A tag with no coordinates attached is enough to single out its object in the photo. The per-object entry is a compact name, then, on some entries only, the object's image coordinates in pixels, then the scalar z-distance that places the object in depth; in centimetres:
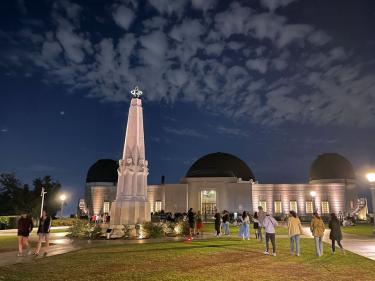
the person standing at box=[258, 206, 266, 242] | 1628
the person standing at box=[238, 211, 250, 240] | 1971
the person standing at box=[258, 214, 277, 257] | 1329
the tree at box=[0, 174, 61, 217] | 4881
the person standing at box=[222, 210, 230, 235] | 2375
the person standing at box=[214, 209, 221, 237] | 2191
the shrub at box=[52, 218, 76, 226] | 3857
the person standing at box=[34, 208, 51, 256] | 1408
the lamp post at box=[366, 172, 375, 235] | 1944
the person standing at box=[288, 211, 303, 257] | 1301
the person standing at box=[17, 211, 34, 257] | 1321
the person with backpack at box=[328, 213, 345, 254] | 1397
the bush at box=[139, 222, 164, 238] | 2016
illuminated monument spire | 2150
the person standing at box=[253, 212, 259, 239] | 1998
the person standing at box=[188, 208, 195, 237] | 2139
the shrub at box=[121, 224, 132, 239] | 2005
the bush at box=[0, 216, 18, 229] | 3301
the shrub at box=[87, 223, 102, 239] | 2038
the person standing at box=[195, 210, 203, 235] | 2289
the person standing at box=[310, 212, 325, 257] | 1293
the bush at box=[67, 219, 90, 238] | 2091
